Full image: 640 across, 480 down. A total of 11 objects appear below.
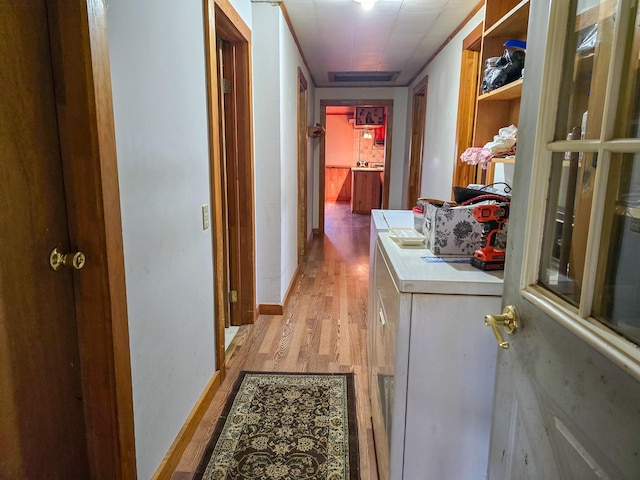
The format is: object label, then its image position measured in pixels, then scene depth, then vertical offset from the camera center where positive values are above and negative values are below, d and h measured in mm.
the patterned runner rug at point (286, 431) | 1604 -1193
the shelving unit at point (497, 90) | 1950 +383
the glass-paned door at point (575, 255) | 583 -148
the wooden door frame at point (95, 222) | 955 -154
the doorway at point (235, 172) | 2537 -46
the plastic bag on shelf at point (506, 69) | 1905 +483
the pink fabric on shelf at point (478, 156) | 2092 +71
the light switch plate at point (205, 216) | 1875 -242
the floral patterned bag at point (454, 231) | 1398 -220
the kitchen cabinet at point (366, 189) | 8586 -462
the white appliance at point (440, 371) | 1164 -600
